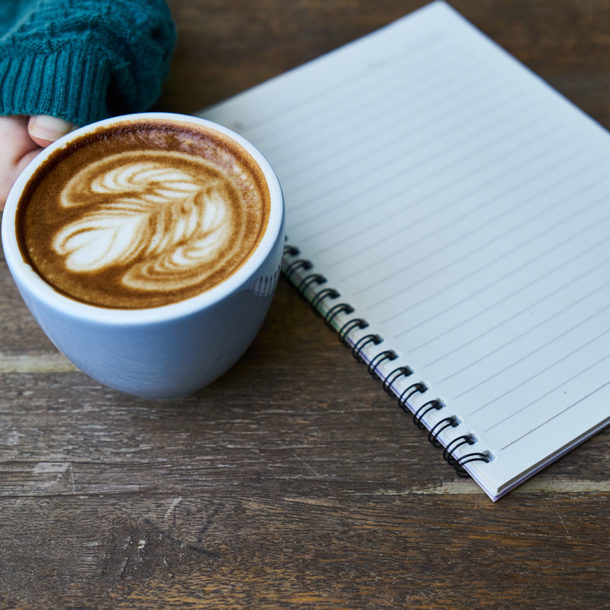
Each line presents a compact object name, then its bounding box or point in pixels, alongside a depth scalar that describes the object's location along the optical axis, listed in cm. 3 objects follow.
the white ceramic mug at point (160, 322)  55
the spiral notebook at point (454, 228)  67
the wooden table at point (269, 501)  60
